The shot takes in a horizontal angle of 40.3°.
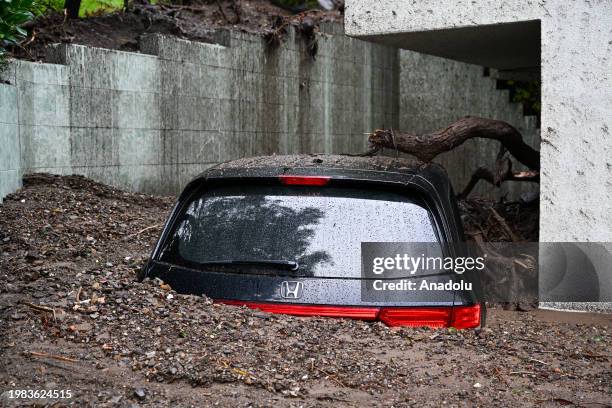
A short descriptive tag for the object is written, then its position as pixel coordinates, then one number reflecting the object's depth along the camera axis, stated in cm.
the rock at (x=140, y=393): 351
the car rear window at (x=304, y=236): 399
